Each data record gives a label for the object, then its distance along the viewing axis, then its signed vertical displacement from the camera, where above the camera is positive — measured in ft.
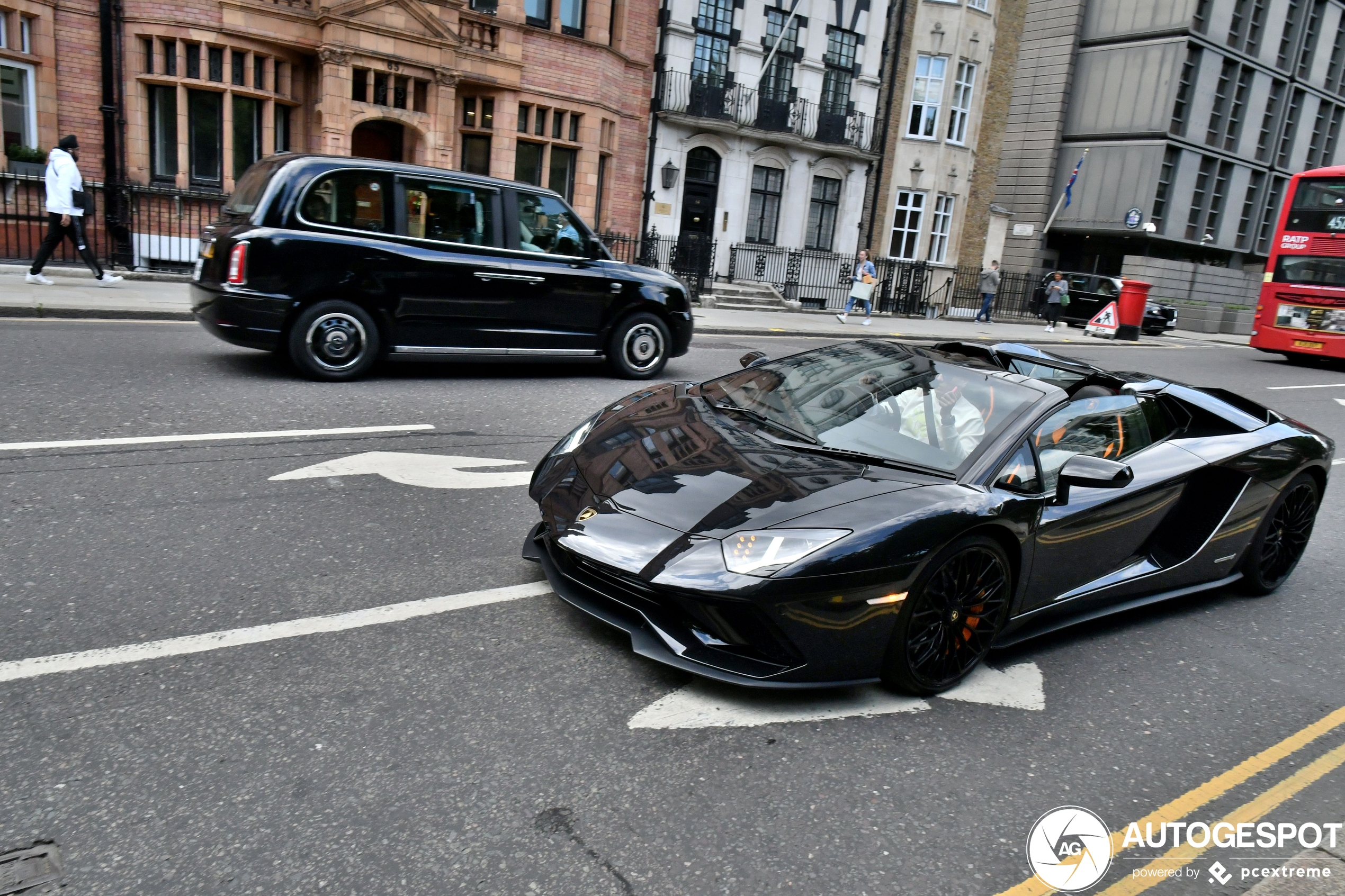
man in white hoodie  41.78 -0.80
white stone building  80.23 +11.35
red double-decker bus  65.21 +2.22
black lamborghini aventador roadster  11.05 -3.23
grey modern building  112.88 +20.79
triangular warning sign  85.71 -3.30
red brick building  52.42 +7.15
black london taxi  25.62 -1.68
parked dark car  97.09 -1.97
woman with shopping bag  76.79 -2.02
